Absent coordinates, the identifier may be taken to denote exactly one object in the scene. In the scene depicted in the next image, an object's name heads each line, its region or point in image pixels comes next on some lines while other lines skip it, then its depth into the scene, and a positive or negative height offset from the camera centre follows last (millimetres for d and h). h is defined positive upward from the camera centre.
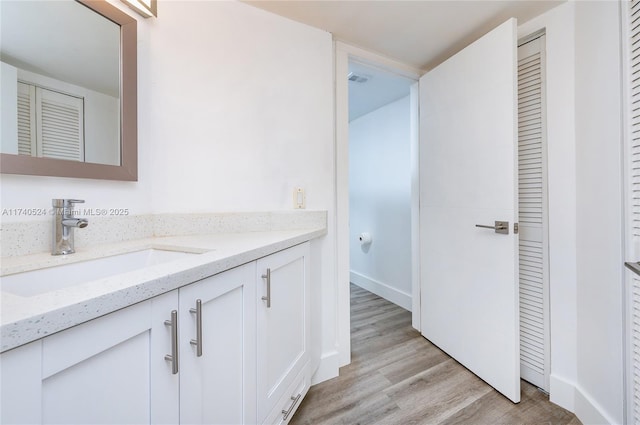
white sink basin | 712 -193
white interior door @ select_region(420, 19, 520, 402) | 1413 +29
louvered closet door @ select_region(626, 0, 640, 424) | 1035 +3
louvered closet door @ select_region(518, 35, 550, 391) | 1469 -41
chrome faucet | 867 -45
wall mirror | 841 +455
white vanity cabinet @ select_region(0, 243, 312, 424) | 417 -331
